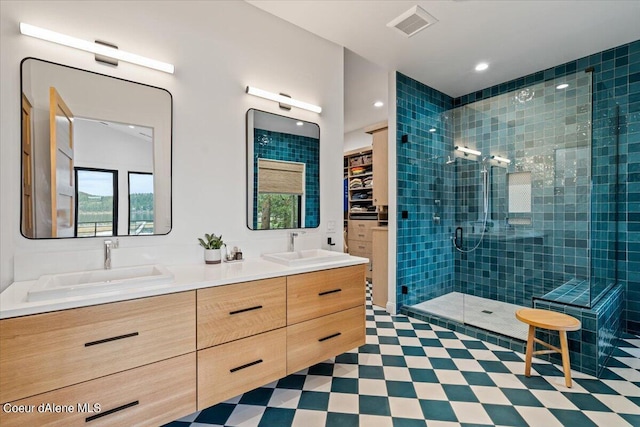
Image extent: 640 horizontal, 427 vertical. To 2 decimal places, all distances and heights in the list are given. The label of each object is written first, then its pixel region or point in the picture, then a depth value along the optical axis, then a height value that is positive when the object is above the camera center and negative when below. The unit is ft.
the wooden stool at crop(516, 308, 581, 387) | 6.40 -2.61
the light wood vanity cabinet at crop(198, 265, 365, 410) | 4.95 -2.42
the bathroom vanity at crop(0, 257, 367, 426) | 3.59 -2.09
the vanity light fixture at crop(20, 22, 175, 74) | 4.84 +3.02
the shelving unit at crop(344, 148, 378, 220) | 17.71 +1.70
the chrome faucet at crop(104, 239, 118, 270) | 5.39 -0.83
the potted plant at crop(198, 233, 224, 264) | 6.46 -0.88
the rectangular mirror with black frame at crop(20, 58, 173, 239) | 4.92 +1.06
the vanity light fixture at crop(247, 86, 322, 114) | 7.34 +3.05
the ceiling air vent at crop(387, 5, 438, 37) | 7.32 +5.10
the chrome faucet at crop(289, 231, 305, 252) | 8.04 -0.83
